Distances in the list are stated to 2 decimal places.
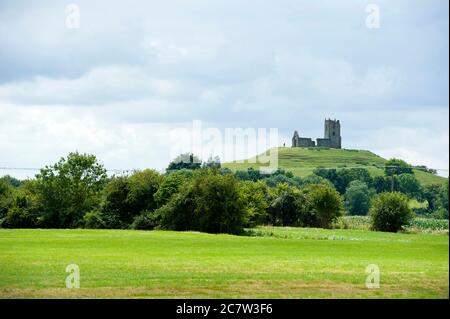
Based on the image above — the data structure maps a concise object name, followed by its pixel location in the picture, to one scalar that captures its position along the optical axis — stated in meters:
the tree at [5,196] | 96.12
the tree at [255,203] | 86.69
